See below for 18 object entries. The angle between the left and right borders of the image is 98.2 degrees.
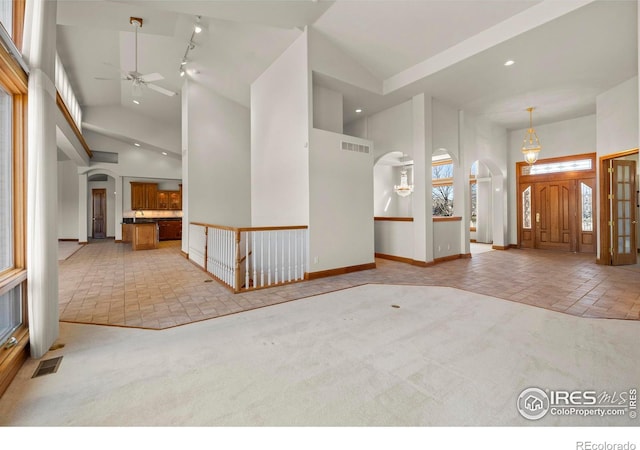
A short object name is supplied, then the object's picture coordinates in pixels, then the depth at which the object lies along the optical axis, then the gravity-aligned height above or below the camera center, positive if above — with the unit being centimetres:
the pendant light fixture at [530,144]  718 +248
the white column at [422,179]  620 +104
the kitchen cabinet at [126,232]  1134 -21
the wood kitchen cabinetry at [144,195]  1205 +140
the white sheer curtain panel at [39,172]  228 +47
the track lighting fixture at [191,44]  511 +381
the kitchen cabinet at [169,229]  1228 -10
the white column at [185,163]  756 +179
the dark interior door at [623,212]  627 +27
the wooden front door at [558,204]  791 +62
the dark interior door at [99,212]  1334 +71
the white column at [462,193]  714 +83
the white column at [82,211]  1061 +62
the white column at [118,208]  1157 +78
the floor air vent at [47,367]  209 -109
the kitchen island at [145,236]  905 -30
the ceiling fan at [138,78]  567 +309
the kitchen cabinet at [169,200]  1280 +127
